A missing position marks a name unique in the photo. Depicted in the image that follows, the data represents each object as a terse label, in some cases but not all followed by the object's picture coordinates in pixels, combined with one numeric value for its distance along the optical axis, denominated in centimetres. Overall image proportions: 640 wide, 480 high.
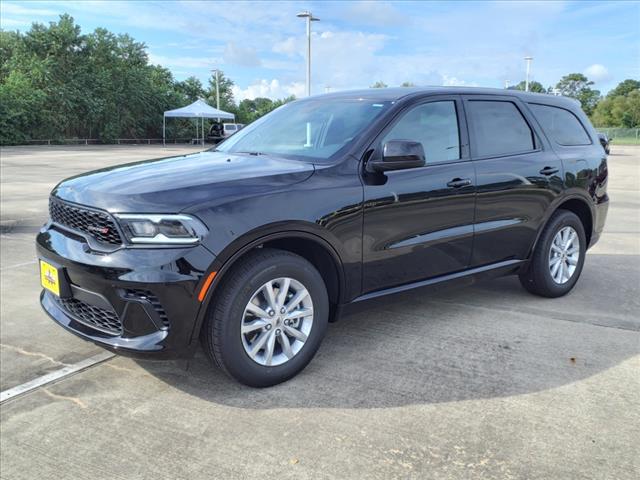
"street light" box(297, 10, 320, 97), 1766
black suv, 282
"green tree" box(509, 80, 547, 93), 5967
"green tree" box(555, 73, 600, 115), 9296
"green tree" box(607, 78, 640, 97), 8531
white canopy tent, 4009
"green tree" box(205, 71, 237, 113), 5850
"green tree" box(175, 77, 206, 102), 5431
